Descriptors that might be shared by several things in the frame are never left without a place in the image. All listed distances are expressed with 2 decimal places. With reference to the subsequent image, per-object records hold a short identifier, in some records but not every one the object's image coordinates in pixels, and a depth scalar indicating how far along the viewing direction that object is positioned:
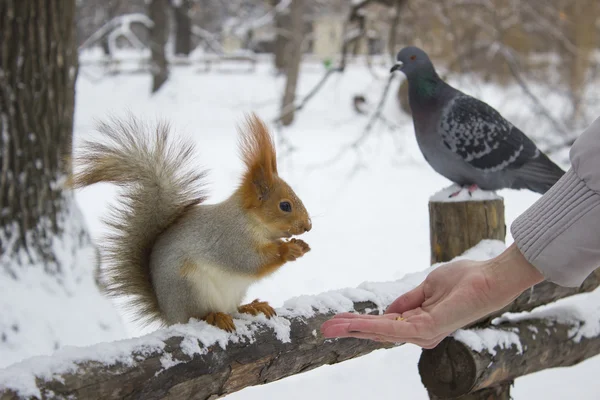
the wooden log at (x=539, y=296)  1.77
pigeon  1.92
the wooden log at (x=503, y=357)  1.58
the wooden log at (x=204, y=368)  0.95
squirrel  1.21
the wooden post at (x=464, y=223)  1.86
